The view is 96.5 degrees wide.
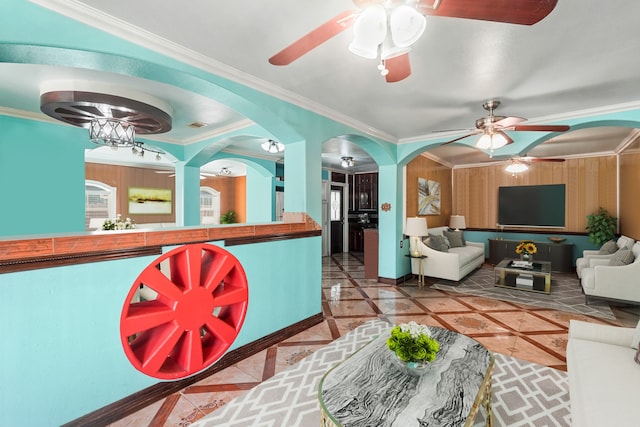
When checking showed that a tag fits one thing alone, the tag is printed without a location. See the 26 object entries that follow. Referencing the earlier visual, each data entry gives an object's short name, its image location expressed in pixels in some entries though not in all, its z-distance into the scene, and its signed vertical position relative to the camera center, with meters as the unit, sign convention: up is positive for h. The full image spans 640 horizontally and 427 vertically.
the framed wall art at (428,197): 5.91 +0.36
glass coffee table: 4.50 -1.08
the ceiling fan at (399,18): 1.04 +0.77
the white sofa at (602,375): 1.35 -0.93
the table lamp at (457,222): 6.91 -0.22
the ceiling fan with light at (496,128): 2.96 +0.91
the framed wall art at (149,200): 7.33 +0.39
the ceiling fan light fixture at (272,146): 4.31 +1.05
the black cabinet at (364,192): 8.34 +0.63
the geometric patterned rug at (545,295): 3.82 -1.27
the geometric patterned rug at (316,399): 1.83 -1.32
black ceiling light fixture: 2.61 +1.04
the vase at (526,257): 5.00 -0.80
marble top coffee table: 1.27 -0.91
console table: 6.04 -0.90
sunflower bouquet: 4.95 -0.63
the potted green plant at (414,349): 1.60 -0.77
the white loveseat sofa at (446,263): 4.93 -0.90
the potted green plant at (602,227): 5.53 -0.29
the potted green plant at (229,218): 9.19 -0.12
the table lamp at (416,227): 4.80 -0.24
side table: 4.93 -0.99
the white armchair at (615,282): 3.66 -0.92
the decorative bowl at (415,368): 1.60 -0.87
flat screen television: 6.48 +0.17
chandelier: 3.05 +0.91
